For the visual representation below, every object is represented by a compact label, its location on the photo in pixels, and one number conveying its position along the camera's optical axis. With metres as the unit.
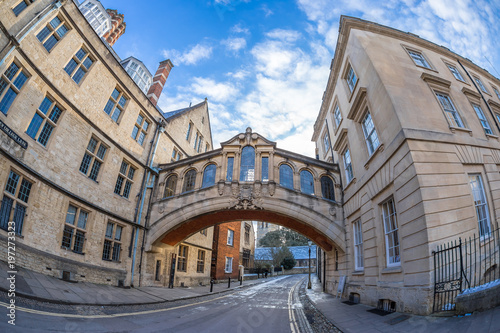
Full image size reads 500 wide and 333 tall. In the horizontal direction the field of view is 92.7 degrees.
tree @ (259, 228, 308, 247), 69.94
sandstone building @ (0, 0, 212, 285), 9.16
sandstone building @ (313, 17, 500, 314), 7.38
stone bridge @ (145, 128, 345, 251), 15.55
